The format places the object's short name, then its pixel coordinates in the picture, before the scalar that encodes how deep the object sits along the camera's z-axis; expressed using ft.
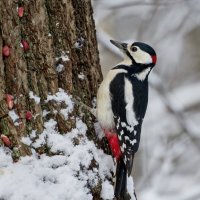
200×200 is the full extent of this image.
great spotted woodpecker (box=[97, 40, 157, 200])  24.55
